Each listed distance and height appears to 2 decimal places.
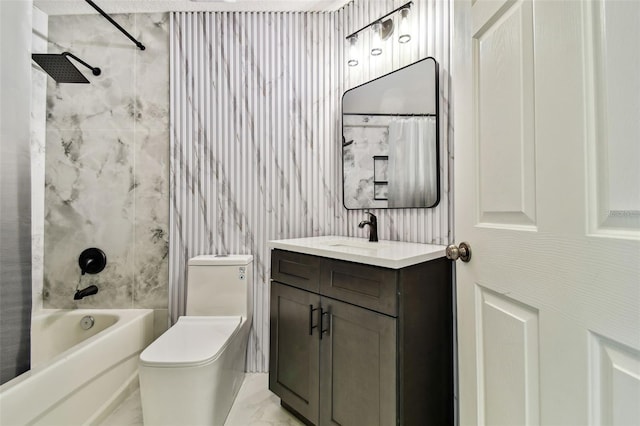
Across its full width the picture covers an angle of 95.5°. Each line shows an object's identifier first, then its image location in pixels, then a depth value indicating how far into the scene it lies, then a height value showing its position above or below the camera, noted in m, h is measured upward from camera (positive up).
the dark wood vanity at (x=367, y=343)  1.13 -0.56
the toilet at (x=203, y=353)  1.31 -0.66
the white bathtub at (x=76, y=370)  1.15 -0.77
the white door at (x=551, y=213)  0.48 +0.00
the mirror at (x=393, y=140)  1.58 +0.45
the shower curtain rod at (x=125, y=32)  1.71 +1.24
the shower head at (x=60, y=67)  1.60 +0.87
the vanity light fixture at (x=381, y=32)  1.66 +1.12
